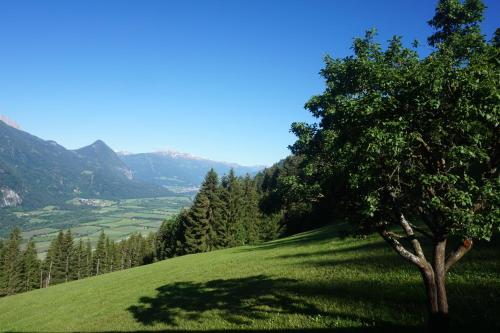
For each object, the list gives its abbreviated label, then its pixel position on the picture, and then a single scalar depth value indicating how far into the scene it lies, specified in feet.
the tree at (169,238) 306.14
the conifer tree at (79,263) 359.50
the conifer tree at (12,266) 292.40
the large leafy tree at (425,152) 28.19
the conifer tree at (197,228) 258.57
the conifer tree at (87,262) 366.90
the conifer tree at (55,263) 341.62
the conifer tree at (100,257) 380.37
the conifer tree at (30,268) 313.12
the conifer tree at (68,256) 350.43
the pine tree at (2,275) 286.54
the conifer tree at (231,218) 275.80
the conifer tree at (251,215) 299.17
